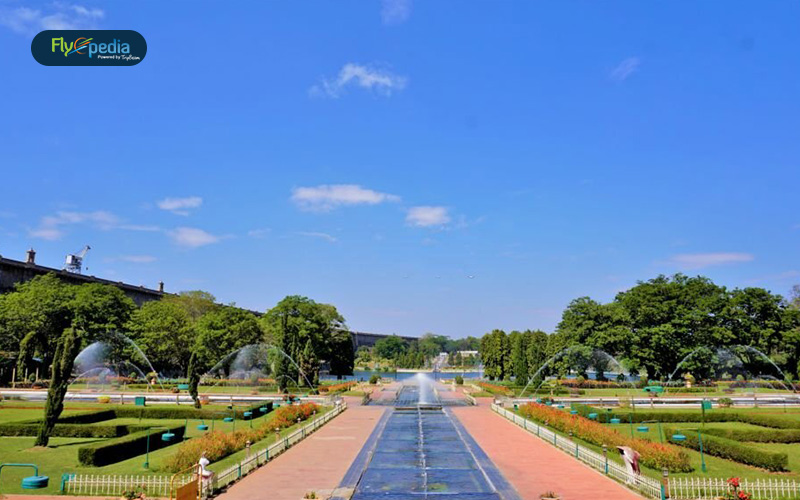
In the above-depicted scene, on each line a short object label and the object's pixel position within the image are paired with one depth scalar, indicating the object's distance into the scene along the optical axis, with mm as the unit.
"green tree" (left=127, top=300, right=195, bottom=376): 83062
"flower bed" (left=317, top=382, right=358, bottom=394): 66525
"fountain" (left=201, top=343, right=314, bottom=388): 86812
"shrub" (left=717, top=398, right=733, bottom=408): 50719
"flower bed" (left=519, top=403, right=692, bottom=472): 24312
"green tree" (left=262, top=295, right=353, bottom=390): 84938
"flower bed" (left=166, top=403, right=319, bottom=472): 23844
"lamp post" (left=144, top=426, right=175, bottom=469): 28391
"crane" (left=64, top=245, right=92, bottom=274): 134225
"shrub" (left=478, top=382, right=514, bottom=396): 63562
